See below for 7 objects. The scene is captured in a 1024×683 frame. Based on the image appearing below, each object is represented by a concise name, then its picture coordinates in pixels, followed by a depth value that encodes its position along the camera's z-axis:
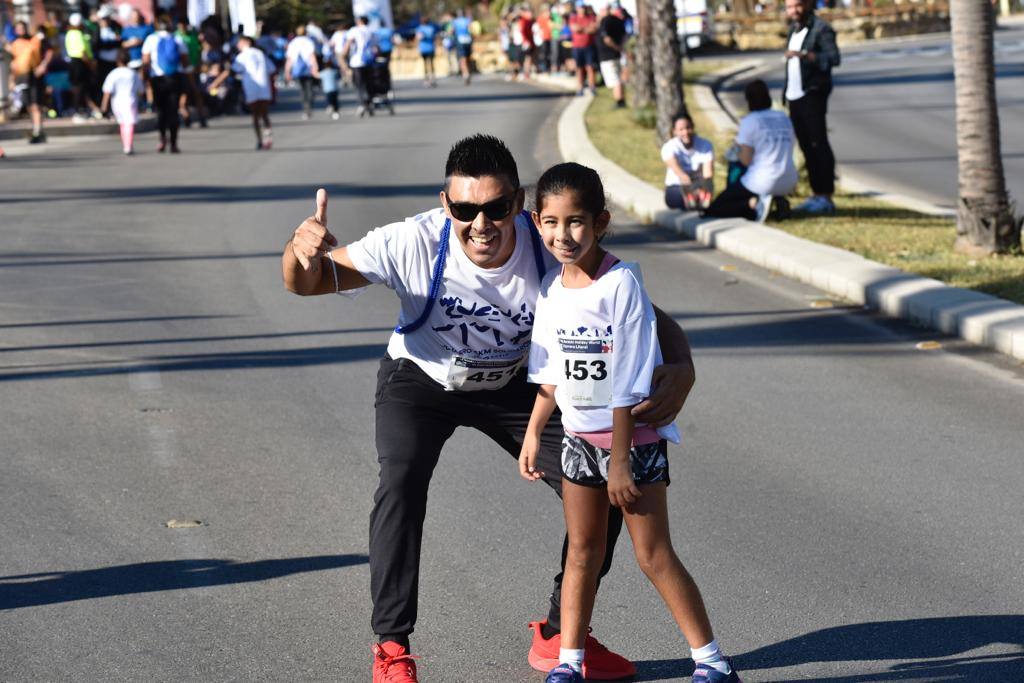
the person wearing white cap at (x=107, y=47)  31.20
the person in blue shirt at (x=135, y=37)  31.25
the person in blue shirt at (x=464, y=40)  47.75
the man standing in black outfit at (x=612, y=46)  31.62
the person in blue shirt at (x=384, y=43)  33.34
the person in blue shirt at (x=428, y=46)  45.84
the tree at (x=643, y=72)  27.62
